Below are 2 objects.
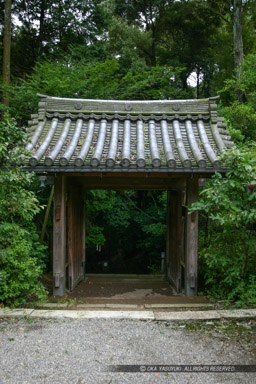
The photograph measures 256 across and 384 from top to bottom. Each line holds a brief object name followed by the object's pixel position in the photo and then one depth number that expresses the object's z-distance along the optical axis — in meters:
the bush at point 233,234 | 4.44
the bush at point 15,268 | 4.62
